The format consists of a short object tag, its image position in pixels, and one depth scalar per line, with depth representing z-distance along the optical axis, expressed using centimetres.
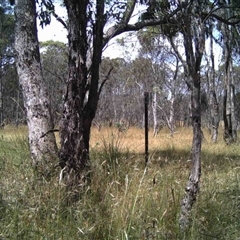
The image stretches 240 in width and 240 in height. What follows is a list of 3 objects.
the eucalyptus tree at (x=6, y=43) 2324
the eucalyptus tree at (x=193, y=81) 312
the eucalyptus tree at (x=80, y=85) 413
